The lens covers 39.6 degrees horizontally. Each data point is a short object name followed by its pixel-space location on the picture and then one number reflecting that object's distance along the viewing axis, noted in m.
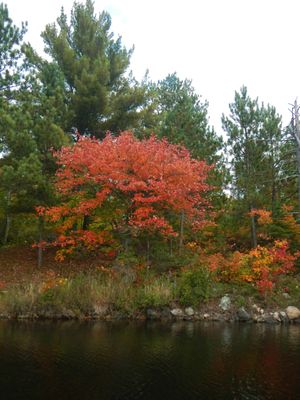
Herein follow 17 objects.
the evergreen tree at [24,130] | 17.11
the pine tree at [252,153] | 20.00
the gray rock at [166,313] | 16.20
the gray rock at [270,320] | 16.12
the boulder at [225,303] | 16.56
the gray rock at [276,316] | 16.25
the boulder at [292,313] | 16.31
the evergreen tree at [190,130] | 22.34
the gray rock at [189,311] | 16.25
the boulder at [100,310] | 15.82
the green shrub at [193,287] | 16.41
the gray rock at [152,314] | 16.08
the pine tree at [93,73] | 22.75
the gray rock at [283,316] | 16.27
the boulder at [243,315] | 16.28
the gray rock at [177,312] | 16.25
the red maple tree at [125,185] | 16.47
